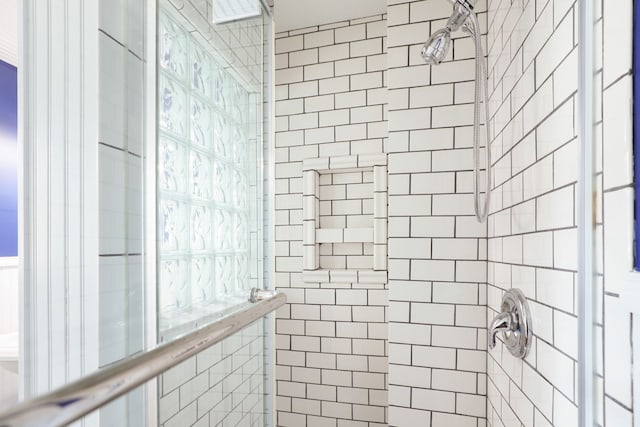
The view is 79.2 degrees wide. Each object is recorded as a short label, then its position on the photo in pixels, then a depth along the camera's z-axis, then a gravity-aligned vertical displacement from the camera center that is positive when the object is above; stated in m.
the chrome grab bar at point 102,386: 0.29 -0.16
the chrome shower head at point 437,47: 1.20 +0.52
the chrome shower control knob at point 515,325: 0.96 -0.29
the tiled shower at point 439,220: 0.69 -0.02
